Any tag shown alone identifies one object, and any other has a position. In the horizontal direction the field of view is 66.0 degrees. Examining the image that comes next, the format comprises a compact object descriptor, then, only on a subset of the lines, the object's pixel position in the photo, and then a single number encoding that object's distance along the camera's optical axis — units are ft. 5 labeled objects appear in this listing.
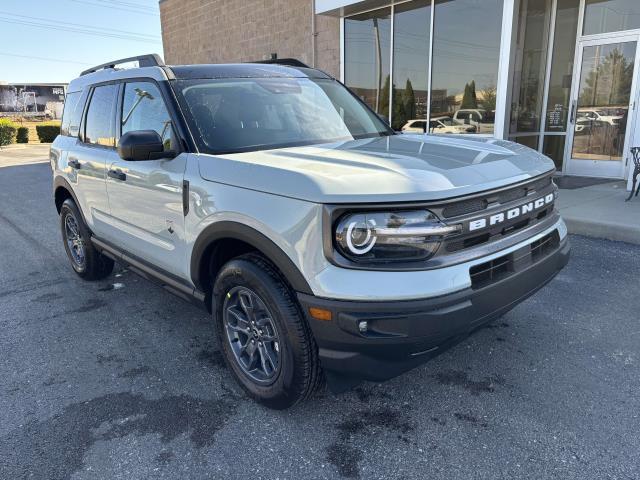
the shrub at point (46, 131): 96.94
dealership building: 28.71
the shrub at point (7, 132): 86.70
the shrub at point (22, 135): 92.00
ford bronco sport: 7.16
